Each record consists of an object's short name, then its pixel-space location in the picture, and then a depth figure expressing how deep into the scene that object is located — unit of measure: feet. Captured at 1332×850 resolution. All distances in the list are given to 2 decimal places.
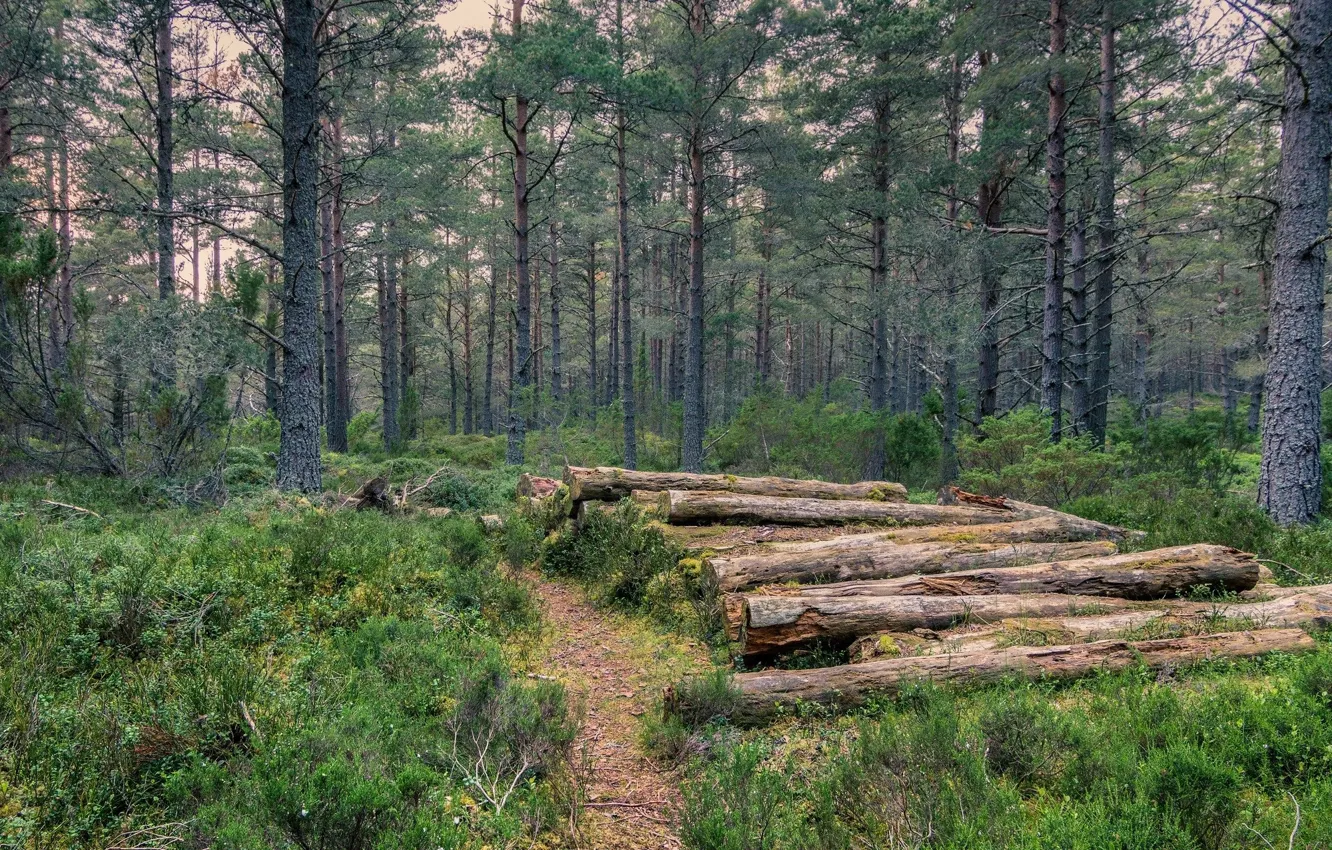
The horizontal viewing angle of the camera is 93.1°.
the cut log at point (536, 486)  35.17
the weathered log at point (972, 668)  13.01
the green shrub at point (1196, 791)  7.84
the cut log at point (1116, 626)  14.42
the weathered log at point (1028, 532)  21.08
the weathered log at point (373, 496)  31.14
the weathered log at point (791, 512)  24.82
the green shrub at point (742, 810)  8.26
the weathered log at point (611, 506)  25.79
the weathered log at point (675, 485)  27.30
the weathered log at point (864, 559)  18.63
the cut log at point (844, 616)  15.05
